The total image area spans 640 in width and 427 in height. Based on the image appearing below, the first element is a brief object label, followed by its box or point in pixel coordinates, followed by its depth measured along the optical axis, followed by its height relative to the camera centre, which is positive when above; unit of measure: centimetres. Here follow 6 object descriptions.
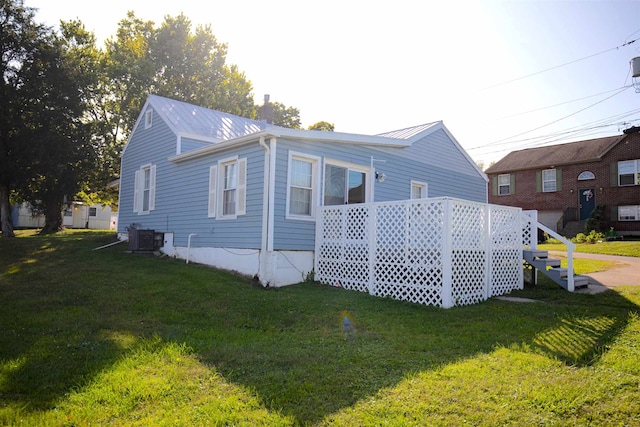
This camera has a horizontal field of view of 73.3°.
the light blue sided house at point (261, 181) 902 +132
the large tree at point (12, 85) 1716 +560
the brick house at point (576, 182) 2244 +327
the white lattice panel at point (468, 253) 748 -31
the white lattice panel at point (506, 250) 857 -28
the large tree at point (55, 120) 1736 +434
